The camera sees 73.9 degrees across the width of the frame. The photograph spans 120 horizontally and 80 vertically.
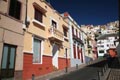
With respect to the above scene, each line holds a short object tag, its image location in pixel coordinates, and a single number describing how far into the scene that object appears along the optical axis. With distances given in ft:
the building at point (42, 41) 24.31
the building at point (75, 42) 45.81
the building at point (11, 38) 18.74
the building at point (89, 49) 66.97
